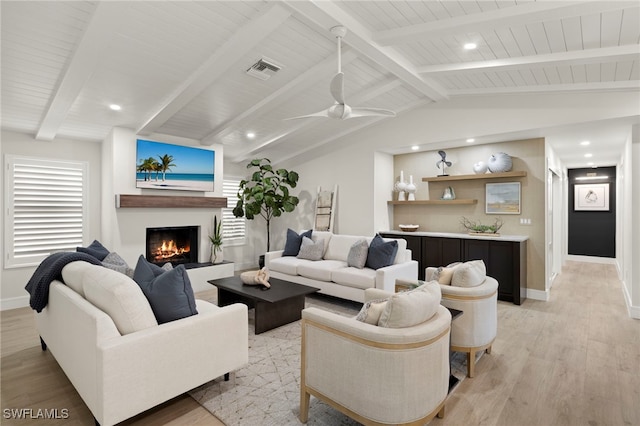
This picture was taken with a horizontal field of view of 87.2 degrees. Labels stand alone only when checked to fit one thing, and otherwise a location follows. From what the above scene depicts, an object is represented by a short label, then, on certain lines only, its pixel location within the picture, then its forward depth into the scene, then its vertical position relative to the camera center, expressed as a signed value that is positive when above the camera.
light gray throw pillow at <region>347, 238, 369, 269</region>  4.76 -0.60
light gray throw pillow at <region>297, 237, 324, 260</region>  5.41 -0.60
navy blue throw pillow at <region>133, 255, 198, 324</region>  2.27 -0.56
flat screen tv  5.27 +0.77
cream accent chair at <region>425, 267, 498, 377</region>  2.73 -0.87
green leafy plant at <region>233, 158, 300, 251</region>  6.71 +0.36
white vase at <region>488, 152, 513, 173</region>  5.29 +0.80
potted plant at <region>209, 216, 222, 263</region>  6.16 -0.50
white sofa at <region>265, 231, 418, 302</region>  4.34 -0.81
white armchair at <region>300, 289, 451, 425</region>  1.75 -0.85
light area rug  2.18 -1.33
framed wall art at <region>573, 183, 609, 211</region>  7.97 +0.41
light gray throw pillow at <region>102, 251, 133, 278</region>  2.92 -0.47
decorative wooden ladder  6.92 +0.08
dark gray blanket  2.76 -0.53
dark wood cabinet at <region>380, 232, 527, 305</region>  4.80 -0.67
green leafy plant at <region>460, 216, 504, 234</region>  5.38 -0.21
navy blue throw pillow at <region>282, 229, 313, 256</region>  5.79 -0.54
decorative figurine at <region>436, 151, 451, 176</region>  6.08 +0.93
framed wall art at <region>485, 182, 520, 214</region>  5.39 +0.26
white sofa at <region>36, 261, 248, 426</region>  1.91 -0.84
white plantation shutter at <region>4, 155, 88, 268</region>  4.55 +0.07
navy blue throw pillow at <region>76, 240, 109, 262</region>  3.26 -0.38
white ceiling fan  3.23 +1.12
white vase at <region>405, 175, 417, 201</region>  6.38 +0.46
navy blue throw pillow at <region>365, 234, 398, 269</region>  4.58 -0.56
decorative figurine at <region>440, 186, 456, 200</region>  6.02 +0.35
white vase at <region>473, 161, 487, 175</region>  5.53 +0.76
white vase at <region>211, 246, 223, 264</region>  6.15 -0.79
